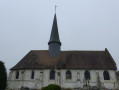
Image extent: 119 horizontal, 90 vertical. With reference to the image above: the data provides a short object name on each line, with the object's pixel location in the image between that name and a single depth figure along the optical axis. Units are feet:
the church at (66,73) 85.40
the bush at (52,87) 57.50
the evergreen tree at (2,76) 72.28
